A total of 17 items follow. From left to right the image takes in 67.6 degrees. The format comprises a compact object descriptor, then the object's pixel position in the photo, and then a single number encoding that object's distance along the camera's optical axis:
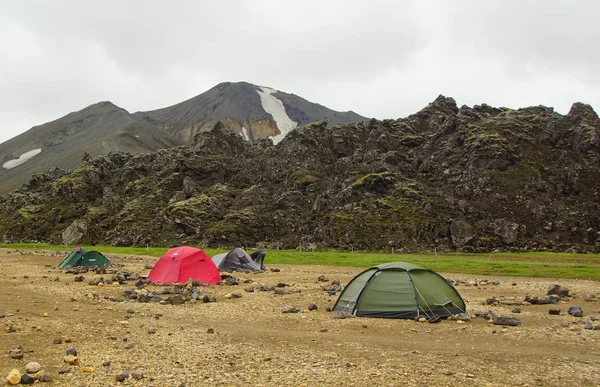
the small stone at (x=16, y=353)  12.17
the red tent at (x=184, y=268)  30.27
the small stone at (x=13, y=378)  10.30
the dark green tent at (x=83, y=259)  41.84
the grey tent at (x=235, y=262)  40.81
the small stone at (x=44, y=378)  10.52
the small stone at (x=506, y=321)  17.42
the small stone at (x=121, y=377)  10.74
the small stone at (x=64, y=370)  11.20
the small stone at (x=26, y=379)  10.34
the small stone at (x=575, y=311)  19.52
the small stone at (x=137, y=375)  10.83
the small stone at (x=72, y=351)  12.54
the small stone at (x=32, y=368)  10.99
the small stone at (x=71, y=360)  11.88
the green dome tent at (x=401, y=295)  18.97
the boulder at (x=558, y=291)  25.28
